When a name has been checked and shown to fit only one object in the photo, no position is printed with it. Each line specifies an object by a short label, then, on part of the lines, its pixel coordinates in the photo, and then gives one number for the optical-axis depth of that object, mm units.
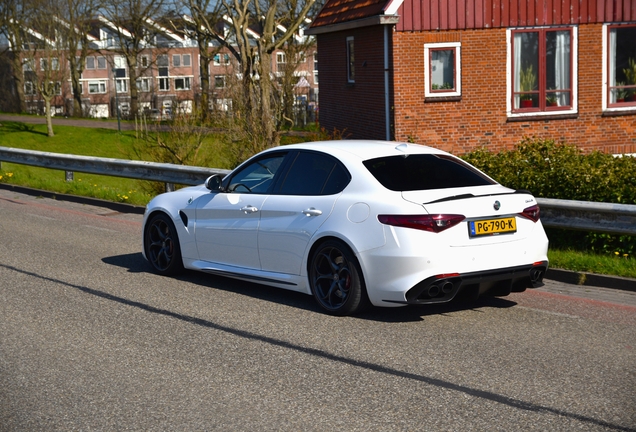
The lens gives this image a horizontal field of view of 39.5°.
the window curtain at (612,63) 22297
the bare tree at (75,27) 51062
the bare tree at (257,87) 18188
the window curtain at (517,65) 21969
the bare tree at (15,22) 51750
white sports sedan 6812
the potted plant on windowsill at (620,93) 22656
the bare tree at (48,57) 43250
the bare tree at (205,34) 48138
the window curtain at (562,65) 22125
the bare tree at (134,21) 56719
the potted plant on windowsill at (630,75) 22609
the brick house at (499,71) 21531
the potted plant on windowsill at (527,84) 22156
